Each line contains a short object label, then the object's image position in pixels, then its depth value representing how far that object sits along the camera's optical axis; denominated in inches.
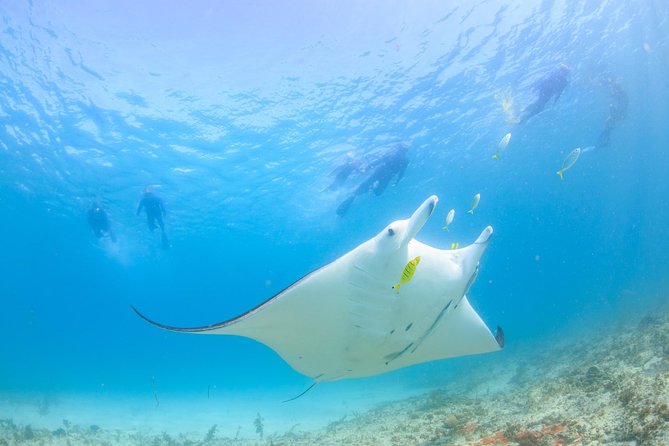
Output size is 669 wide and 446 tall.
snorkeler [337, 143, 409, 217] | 684.7
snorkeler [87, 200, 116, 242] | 743.1
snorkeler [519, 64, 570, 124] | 652.7
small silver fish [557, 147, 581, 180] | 328.0
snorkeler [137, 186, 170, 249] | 682.2
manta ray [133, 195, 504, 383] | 123.5
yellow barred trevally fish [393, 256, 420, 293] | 119.6
